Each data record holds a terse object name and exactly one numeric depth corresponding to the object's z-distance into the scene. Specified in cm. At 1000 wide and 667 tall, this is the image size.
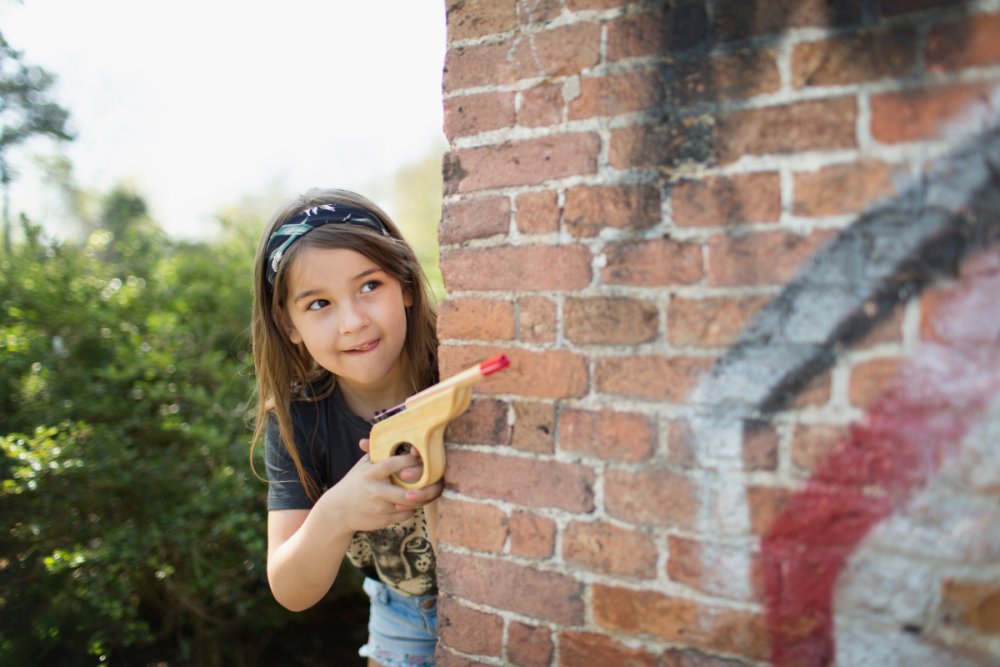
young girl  166
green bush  275
